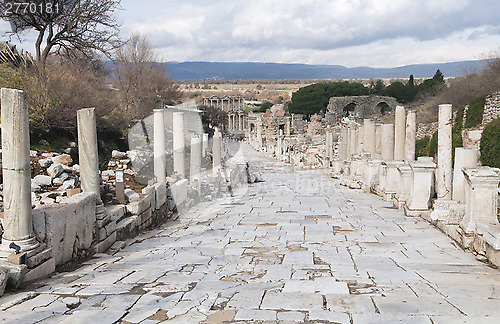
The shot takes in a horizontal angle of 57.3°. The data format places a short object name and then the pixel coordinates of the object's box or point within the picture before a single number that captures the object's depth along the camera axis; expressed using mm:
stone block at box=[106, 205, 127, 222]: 7595
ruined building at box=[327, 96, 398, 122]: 65938
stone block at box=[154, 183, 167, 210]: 9656
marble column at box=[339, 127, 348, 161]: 24500
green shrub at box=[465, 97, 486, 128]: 23575
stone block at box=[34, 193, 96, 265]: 5664
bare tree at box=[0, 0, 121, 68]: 14766
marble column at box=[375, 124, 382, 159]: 18228
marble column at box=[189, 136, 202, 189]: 15187
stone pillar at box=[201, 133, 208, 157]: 27219
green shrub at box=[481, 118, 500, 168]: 18031
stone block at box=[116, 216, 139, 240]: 7691
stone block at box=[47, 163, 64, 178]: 10070
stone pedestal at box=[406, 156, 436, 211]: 8766
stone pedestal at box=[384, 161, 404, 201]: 11047
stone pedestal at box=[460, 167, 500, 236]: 6062
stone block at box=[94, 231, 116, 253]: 6794
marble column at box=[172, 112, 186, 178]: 13789
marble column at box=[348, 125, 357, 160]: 21219
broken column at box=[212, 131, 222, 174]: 18712
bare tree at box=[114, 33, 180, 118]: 27438
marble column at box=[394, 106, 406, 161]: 13930
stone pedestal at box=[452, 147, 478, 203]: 7457
